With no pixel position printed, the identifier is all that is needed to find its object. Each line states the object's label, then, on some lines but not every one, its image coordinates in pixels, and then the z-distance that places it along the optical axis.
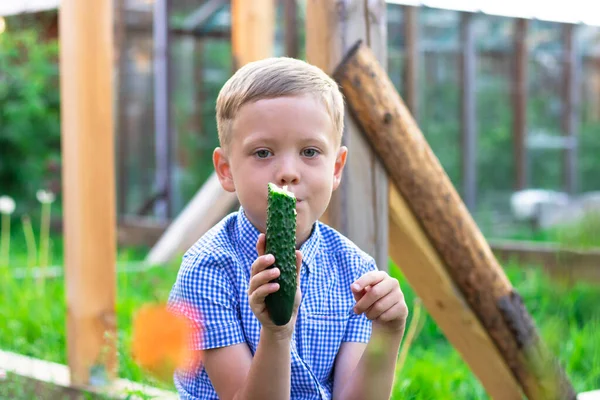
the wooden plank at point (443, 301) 2.23
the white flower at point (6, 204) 4.06
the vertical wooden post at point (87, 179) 2.74
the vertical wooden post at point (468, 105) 8.23
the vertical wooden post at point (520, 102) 8.73
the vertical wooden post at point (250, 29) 4.21
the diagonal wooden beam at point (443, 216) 2.09
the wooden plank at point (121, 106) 7.89
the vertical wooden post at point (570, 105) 9.28
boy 1.37
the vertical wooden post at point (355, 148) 2.10
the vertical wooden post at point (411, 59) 7.55
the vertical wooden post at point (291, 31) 6.72
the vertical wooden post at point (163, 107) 7.54
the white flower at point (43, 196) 4.17
